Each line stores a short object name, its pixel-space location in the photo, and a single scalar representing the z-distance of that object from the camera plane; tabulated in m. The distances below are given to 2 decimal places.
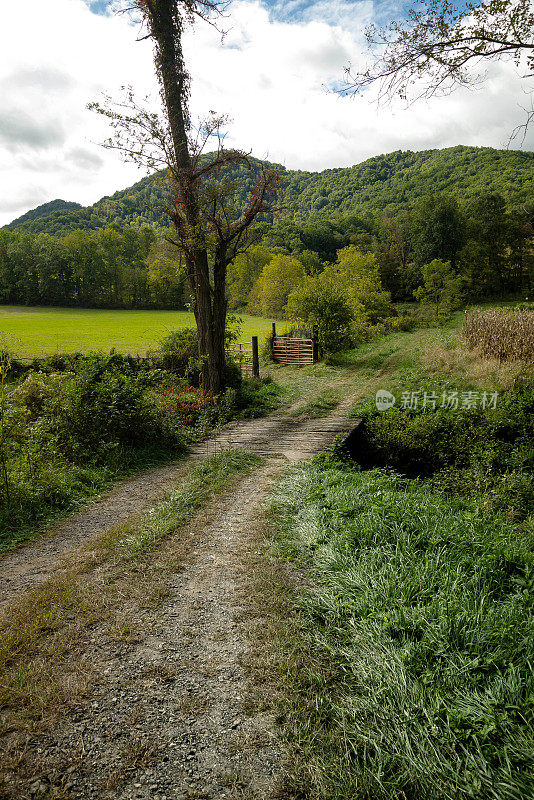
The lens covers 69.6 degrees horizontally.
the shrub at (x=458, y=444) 6.48
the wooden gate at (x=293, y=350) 18.51
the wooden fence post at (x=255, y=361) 14.30
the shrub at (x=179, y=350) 12.32
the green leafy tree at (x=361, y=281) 24.70
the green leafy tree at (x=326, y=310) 17.39
